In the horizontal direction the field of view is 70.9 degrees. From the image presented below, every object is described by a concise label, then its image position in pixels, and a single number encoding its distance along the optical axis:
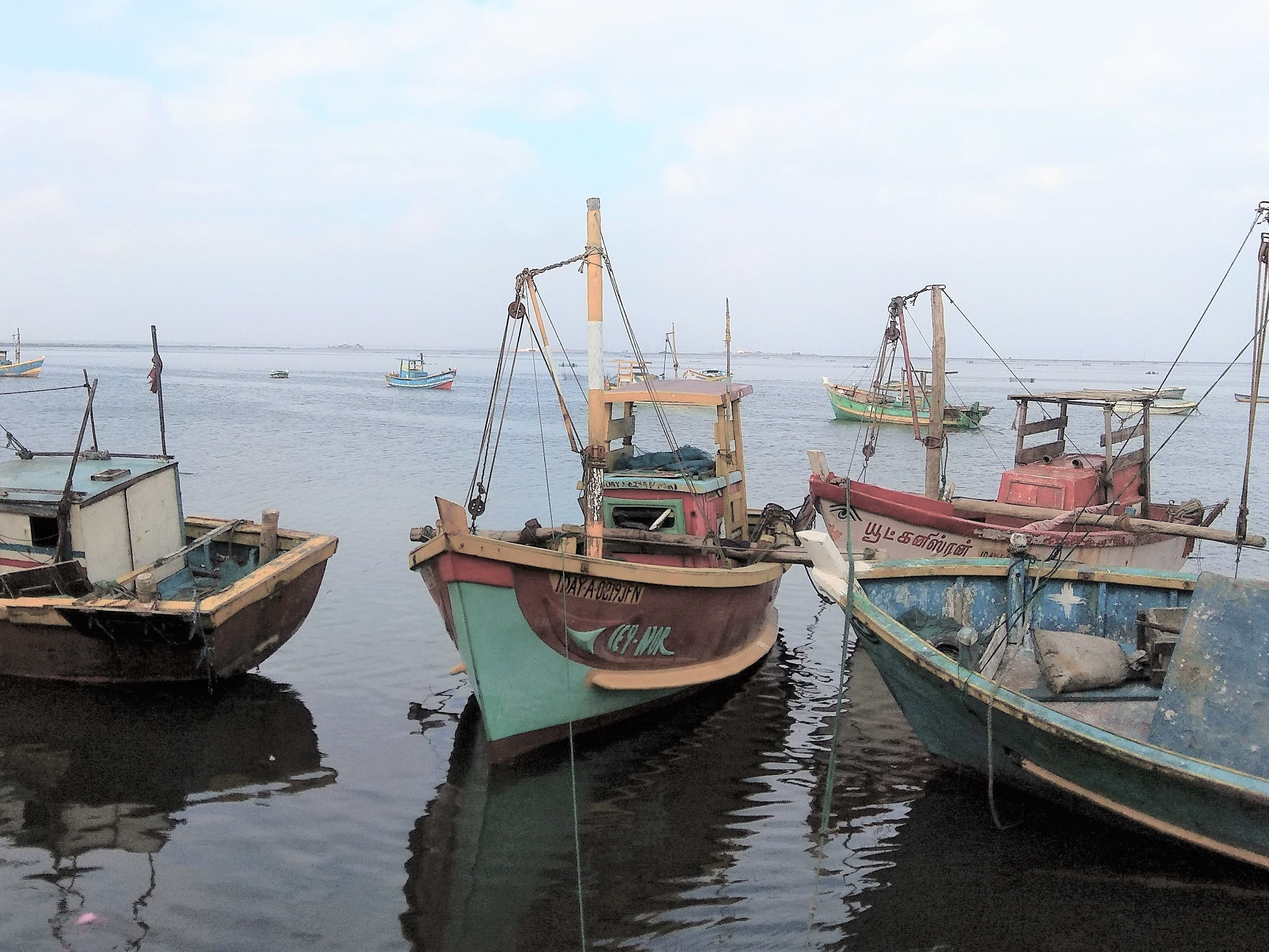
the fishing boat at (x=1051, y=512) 11.59
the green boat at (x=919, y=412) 45.66
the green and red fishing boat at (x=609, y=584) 7.64
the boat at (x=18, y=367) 66.44
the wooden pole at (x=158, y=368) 11.65
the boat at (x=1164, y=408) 61.78
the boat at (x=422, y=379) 72.12
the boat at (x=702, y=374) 67.69
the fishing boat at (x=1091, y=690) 6.22
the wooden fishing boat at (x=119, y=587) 8.87
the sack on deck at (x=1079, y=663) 7.26
